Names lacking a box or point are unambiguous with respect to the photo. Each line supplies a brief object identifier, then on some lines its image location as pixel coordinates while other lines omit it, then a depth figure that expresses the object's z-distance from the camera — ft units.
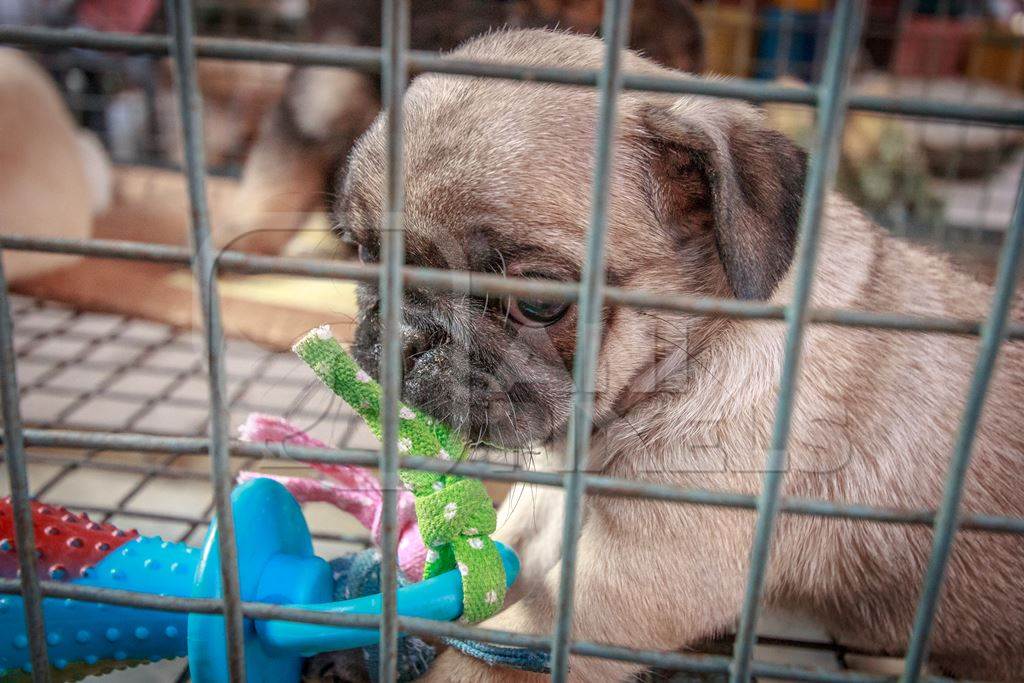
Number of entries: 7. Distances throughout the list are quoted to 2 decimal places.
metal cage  0.89
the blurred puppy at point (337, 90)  3.03
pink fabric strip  1.50
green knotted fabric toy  1.30
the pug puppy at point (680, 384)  1.44
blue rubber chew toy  1.26
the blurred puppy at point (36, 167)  3.16
